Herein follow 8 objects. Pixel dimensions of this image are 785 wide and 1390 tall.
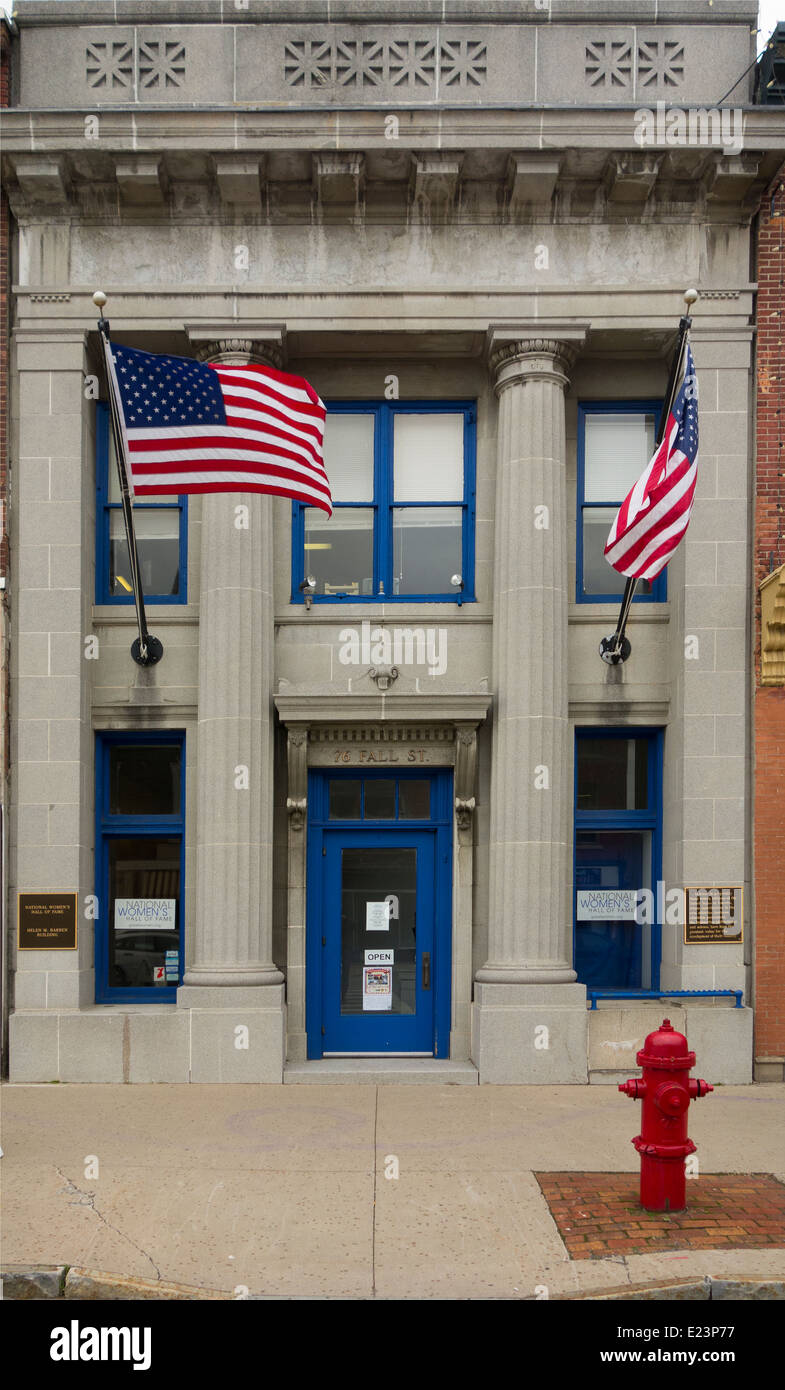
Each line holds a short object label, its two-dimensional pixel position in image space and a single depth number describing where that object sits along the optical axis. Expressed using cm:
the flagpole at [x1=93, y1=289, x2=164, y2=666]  1011
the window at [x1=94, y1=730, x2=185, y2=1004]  1274
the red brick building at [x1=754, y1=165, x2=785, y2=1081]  1210
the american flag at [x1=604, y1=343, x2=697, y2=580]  1059
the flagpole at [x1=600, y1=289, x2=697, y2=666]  1088
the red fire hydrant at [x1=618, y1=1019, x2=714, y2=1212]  757
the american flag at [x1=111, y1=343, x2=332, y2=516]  984
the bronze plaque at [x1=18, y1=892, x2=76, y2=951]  1211
